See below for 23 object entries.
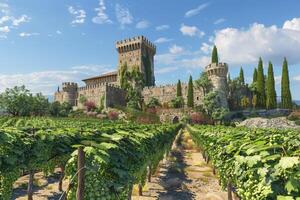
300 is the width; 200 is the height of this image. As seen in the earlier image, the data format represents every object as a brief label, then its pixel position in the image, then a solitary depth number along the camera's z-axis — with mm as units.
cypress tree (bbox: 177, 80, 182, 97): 51094
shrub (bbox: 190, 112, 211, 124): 43688
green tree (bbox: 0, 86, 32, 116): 46619
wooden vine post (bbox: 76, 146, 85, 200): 2985
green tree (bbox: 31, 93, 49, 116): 48195
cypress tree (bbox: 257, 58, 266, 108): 47230
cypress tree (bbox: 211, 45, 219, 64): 48858
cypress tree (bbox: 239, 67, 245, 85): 53630
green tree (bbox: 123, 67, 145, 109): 51810
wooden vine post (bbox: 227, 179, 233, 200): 7020
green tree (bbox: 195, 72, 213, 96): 48126
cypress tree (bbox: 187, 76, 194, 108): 48329
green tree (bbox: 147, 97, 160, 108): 50935
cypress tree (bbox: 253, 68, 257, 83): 50853
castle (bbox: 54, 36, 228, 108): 47759
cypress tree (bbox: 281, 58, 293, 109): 43020
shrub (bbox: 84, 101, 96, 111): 50324
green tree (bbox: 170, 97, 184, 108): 49673
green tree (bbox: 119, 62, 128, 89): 53744
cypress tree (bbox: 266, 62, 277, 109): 44258
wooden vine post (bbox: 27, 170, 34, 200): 7286
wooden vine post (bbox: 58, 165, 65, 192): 9131
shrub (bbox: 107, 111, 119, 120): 45601
